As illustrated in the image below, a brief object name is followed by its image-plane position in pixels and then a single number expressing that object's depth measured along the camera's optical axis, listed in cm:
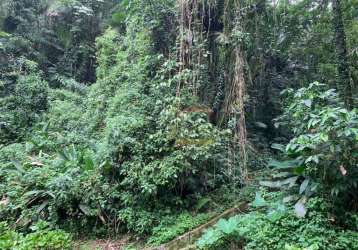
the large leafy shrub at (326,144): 366
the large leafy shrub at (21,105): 828
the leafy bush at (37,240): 412
